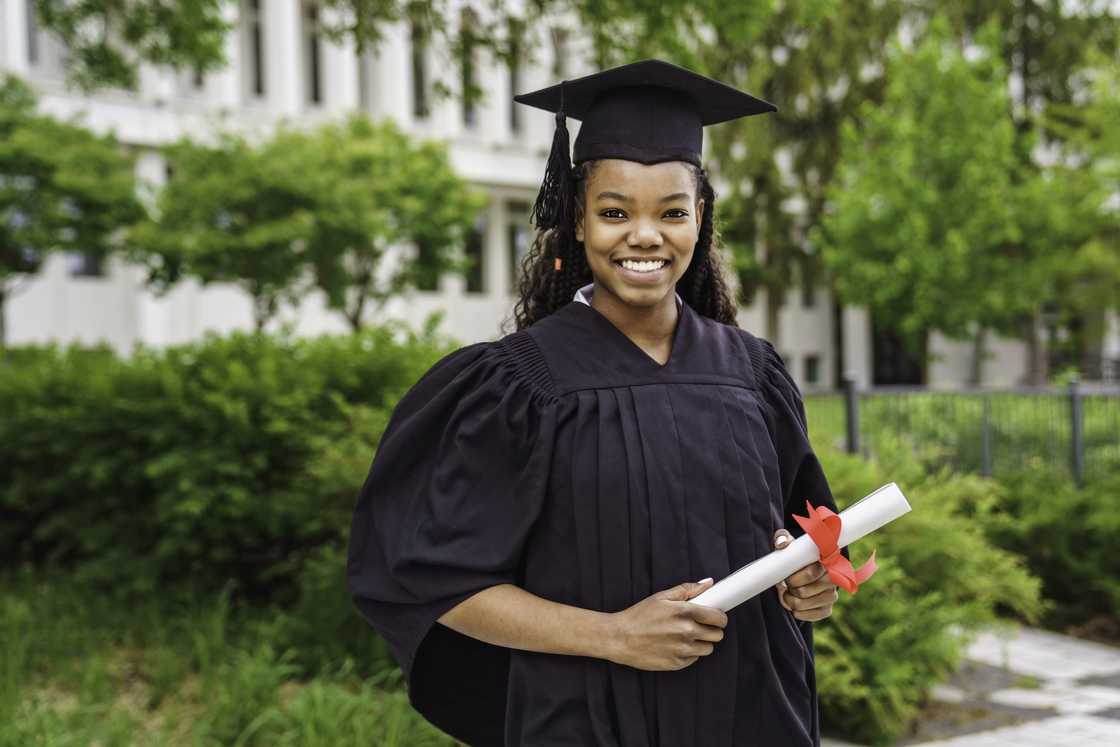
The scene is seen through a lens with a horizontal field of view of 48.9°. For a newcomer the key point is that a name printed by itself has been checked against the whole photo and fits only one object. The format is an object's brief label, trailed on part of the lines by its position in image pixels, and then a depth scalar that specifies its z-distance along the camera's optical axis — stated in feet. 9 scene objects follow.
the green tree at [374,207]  69.97
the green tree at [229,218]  67.31
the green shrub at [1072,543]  23.75
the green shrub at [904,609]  16.78
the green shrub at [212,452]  21.57
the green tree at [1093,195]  77.46
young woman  6.18
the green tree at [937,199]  84.02
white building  85.15
